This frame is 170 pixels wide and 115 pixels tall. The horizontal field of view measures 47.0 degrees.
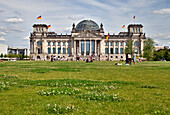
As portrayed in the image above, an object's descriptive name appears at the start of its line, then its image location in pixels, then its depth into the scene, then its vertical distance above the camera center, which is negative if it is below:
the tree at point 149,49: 100.53 +4.59
